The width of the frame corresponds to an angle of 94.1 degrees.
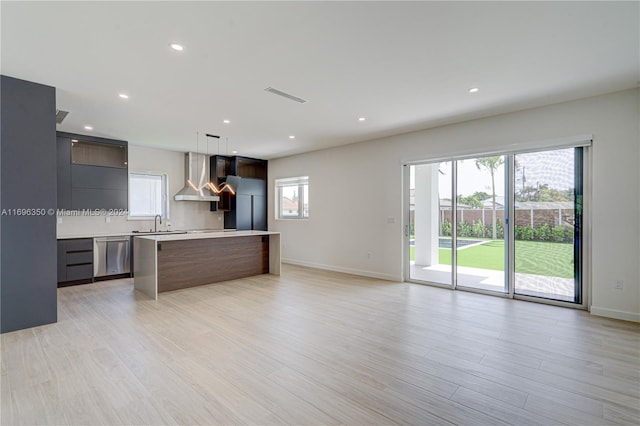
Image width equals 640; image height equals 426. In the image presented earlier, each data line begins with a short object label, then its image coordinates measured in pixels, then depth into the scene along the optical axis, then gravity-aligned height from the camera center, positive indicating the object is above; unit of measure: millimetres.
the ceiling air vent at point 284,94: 3690 +1520
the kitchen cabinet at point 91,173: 5570 +799
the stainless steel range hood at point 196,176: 7304 +947
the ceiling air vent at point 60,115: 4448 +1518
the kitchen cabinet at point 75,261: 5410 -885
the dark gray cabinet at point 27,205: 3297 +97
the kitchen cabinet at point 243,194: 7918 +502
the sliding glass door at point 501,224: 4312 -205
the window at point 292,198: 7805 +398
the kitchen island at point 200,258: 4938 -857
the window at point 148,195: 6825 +420
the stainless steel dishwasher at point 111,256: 5805 -859
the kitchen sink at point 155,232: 6407 -438
